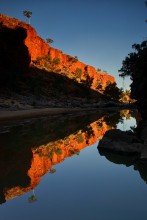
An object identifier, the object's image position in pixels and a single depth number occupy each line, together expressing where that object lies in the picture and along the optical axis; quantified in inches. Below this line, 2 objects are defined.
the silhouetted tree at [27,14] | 2955.3
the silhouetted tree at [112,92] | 3133.1
